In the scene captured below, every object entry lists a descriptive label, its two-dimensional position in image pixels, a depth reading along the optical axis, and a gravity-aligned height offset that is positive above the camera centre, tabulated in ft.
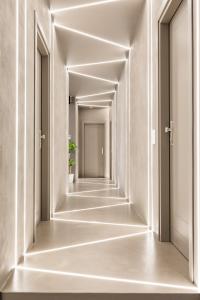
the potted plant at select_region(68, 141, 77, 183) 23.65 +0.44
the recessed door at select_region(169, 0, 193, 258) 6.55 +0.66
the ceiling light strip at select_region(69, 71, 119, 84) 18.87 +6.14
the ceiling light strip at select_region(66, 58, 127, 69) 16.24 +6.21
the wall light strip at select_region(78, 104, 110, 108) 28.74 +5.71
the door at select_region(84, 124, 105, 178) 30.54 +0.51
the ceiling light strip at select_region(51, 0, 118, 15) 10.33 +6.35
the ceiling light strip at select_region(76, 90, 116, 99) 23.84 +6.03
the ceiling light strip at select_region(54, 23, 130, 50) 12.11 +6.27
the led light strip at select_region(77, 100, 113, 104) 27.73 +5.97
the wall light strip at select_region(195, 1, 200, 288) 4.91 +0.35
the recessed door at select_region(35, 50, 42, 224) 9.67 +0.63
